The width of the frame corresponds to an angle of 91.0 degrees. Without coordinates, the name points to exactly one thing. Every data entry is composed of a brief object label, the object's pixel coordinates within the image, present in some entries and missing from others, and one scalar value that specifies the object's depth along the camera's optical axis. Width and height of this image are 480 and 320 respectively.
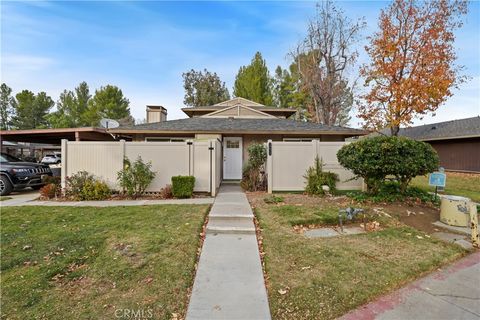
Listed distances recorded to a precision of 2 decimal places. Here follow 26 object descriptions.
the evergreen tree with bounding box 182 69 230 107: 31.31
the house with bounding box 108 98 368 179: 10.80
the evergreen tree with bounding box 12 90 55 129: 39.19
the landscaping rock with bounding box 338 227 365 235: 4.83
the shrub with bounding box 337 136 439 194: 6.36
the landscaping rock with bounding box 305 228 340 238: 4.59
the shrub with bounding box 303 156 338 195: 8.24
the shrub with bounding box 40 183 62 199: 7.95
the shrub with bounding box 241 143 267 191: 8.96
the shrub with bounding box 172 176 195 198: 7.76
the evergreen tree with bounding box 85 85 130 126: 35.53
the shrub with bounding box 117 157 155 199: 7.85
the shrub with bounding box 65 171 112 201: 7.74
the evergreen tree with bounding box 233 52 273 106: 28.31
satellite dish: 10.97
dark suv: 8.78
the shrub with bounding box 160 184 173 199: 7.92
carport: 10.32
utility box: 5.18
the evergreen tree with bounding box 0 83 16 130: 41.31
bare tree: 19.34
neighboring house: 15.76
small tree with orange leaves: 14.13
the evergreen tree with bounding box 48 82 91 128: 37.91
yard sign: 6.58
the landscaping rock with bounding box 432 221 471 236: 4.86
